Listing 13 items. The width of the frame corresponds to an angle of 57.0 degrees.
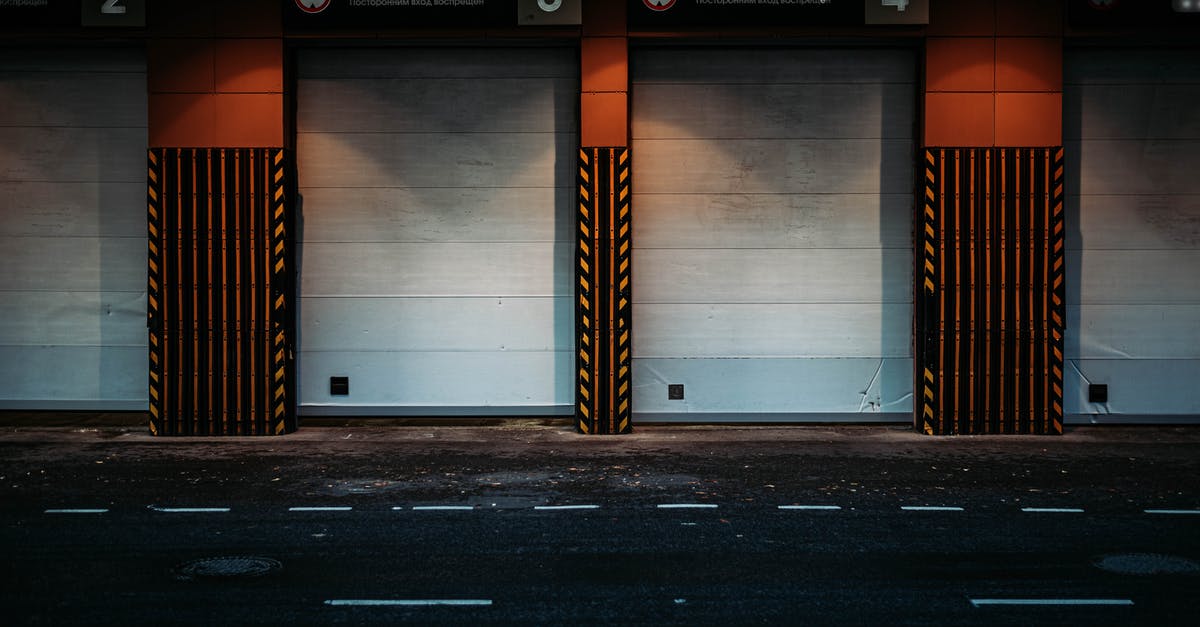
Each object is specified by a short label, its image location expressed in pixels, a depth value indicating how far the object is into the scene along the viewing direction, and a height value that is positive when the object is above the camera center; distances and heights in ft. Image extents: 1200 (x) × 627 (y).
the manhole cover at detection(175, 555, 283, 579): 23.86 -5.87
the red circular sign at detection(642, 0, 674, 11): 43.78 +11.71
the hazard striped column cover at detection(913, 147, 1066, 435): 43.73 +0.35
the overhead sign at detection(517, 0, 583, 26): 43.78 +11.42
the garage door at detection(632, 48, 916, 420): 45.65 +2.75
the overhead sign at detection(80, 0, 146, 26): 43.62 +11.39
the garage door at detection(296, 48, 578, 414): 45.78 +2.97
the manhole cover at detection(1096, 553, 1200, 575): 24.04 -5.90
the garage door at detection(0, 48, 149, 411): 45.83 +2.99
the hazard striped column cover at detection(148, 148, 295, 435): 43.68 +0.45
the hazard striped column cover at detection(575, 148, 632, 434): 43.86 +0.24
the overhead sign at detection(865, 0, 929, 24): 43.60 +11.34
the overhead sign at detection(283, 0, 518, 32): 43.78 +11.39
